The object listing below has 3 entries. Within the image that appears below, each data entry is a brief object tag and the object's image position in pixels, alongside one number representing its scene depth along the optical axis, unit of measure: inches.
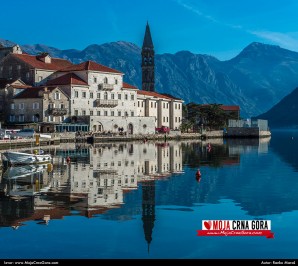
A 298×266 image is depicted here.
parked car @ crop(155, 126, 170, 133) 5055.1
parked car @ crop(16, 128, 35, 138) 3503.0
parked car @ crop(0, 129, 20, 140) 3255.7
